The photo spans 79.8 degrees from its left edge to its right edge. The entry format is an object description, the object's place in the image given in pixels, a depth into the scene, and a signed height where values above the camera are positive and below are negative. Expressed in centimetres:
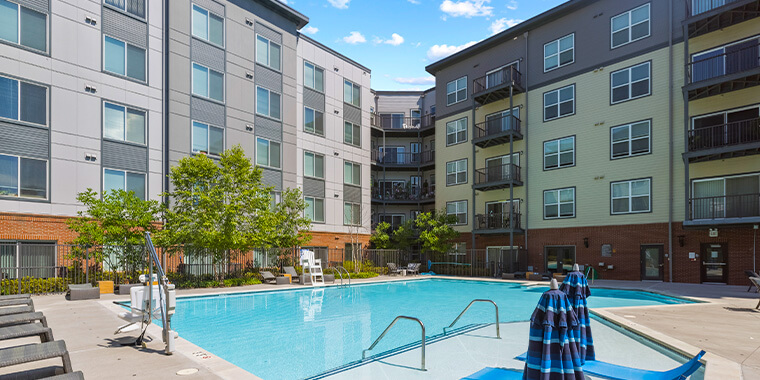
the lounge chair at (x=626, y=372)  458 -211
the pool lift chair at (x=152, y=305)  671 -165
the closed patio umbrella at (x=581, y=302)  611 -138
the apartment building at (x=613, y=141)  1953 +314
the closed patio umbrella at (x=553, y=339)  438 -135
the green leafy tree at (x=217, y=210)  1798 -37
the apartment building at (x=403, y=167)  3576 +268
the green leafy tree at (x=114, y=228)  1634 -100
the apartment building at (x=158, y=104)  1702 +464
